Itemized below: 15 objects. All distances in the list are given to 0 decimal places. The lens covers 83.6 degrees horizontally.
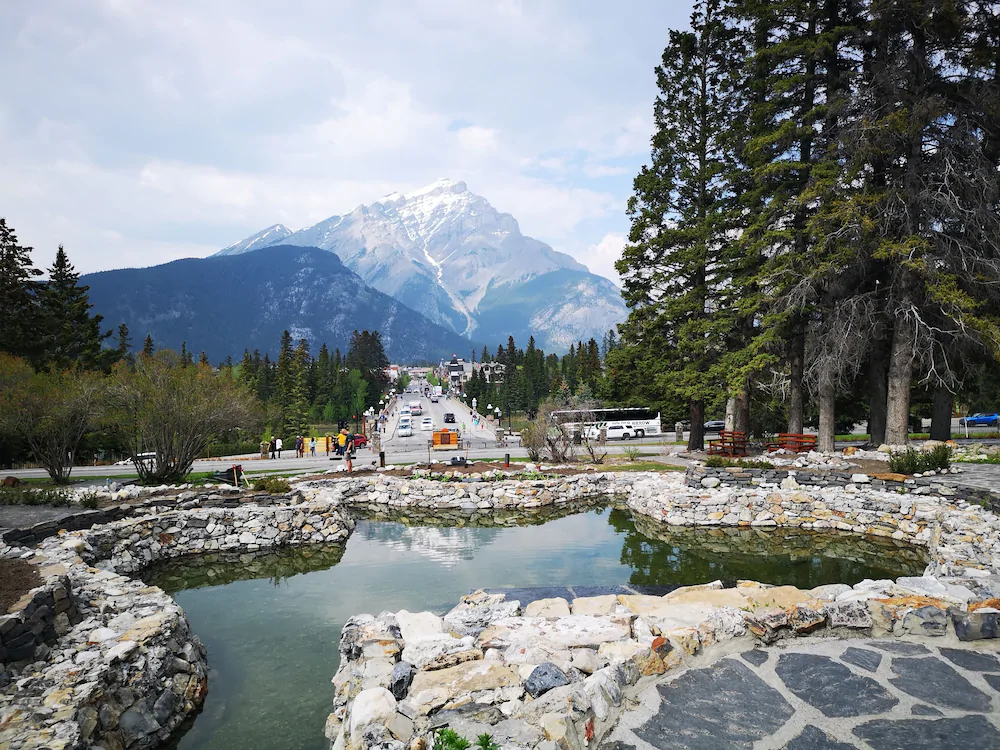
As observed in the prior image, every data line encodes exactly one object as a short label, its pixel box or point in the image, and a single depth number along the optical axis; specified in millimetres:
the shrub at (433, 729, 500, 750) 3345
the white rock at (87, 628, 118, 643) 6891
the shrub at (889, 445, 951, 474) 14859
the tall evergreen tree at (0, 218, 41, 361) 31891
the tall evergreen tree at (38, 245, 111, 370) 35406
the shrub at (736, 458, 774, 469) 17625
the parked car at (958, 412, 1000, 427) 42469
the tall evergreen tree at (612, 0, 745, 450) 22641
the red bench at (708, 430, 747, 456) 21875
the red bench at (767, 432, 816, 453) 20297
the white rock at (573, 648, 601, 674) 4578
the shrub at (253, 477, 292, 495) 17656
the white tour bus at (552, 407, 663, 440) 30516
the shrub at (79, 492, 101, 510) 15225
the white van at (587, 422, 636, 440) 39656
